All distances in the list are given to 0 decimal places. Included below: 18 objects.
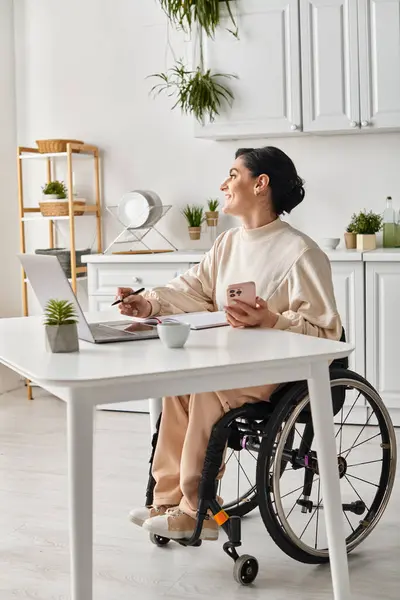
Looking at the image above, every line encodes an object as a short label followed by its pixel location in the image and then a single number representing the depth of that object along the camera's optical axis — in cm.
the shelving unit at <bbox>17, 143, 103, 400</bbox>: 477
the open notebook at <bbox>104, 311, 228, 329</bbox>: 264
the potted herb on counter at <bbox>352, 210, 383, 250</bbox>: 441
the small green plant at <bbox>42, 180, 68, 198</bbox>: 498
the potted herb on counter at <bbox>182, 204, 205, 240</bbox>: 485
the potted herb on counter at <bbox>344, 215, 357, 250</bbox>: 452
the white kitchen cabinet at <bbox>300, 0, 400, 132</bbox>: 422
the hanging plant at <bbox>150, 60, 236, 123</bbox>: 443
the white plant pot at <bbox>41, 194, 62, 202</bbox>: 497
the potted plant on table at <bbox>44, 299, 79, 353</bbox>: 223
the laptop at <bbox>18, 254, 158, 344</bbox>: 233
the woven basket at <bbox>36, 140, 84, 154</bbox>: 489
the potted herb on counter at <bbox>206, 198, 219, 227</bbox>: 483
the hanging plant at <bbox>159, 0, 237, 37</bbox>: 435
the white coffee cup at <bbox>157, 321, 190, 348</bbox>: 226
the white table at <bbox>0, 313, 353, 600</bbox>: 193
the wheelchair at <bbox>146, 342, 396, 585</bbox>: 237
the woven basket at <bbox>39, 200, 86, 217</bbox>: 491
